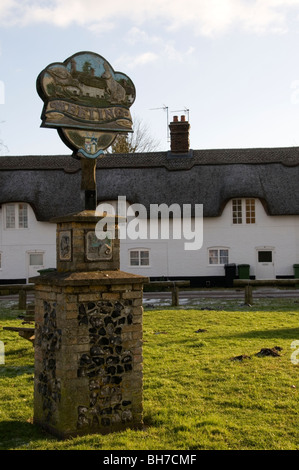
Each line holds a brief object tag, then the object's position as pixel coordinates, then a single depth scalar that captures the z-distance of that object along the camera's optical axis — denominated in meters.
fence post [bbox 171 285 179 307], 18.95
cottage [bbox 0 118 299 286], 28.25
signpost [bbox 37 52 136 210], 7.02
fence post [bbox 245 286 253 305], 18.78
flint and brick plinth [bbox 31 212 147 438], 6.41
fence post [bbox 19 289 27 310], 18.59
